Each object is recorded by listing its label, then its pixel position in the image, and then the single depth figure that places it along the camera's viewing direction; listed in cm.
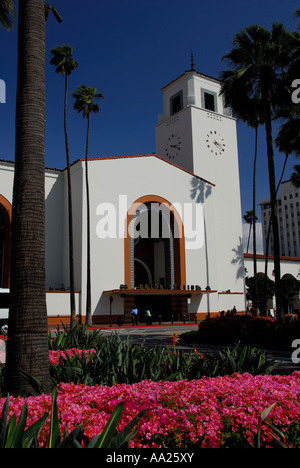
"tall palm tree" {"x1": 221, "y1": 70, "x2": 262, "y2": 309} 1745
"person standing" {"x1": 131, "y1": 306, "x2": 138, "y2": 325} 2927
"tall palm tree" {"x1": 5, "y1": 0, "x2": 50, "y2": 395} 495
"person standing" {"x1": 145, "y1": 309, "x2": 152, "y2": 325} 3060
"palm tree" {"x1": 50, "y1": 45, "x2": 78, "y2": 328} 2541
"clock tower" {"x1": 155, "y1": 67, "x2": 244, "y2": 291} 3922
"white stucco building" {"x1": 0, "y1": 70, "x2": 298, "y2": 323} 3036
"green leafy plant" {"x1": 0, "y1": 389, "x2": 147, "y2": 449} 265
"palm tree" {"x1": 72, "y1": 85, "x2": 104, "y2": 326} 2817
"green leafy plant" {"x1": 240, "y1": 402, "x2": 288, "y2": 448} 296
